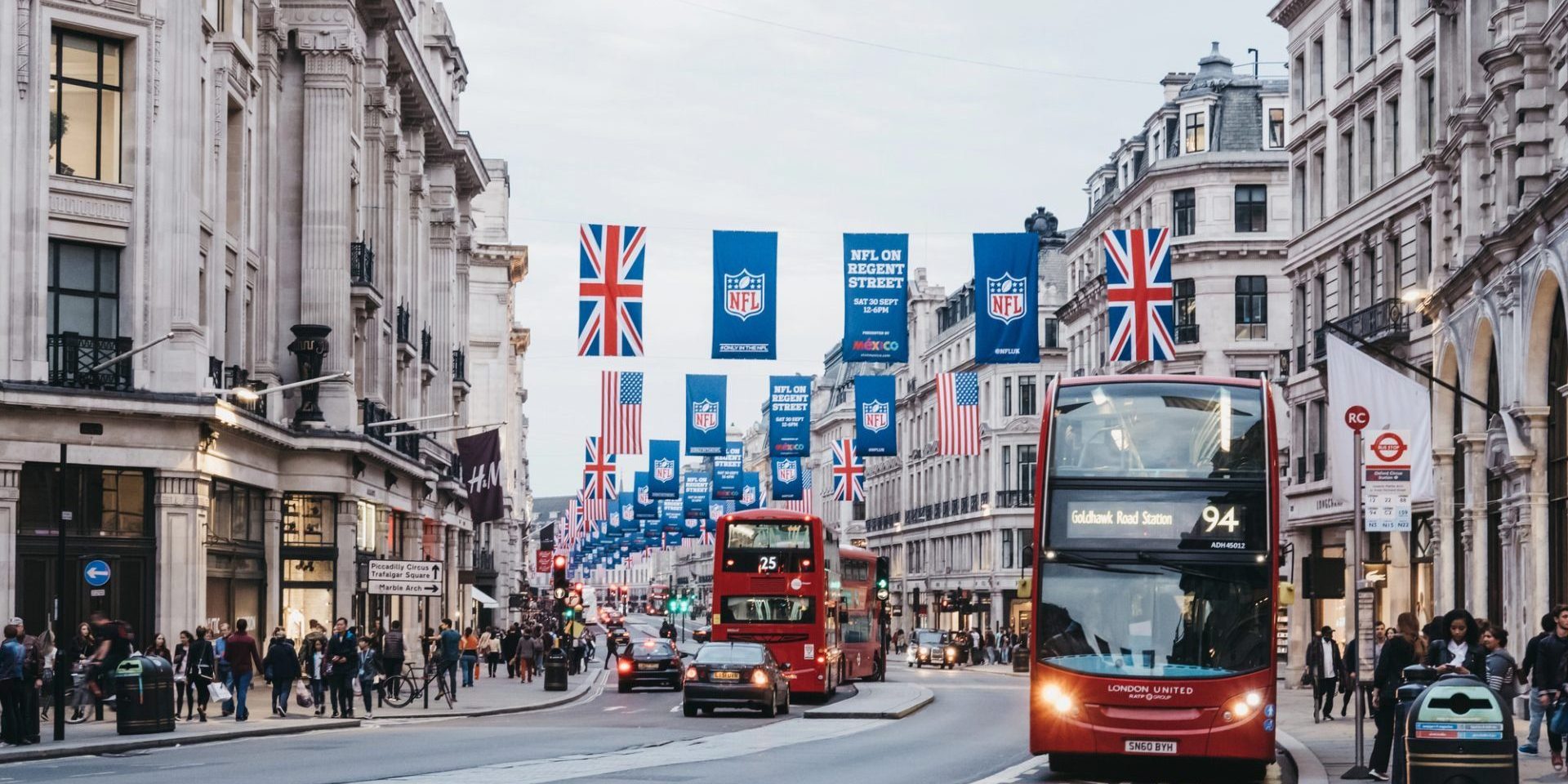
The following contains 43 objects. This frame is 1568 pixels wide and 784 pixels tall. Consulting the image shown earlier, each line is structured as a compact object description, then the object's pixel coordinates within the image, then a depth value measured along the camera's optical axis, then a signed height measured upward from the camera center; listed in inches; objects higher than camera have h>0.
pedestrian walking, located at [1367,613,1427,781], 886.4 -68.4
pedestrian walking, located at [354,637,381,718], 1619.1 -114.6
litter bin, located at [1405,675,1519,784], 670.5 -67.7
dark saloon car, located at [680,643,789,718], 1502.2 -110.6
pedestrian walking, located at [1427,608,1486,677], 944.9 -56.3
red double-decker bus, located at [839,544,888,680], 2115.0 -97.0
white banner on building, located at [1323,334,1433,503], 1047.0 +59.0
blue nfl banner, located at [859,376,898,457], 2527.1 +119.5
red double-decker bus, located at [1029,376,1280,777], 895.1 -23.7
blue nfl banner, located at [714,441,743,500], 3752.5 +68.6
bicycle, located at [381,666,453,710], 1674.5 -129.9
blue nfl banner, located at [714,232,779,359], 1630.2 +171.9
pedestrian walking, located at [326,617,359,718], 1465.3 -93.9
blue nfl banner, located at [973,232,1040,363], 1678.2 +177.3
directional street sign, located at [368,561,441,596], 1608.0 -42.5
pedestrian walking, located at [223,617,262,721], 1385.3 -87.9
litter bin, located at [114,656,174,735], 1186.0 -95.7
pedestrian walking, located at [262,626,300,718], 1421.0 -93.9
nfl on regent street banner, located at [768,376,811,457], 2714.1 +131.9
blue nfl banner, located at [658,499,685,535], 4431.6 +8.0
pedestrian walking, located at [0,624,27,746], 1073.5 -85.8
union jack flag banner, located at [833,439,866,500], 3652.3 +77.3
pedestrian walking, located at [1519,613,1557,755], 908.6 -73.6
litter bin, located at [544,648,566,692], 2053.4 -141.2
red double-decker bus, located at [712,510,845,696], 1781.5 -54.7
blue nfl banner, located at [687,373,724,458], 2529.5 +127.5
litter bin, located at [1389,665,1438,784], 775.7 -63.6
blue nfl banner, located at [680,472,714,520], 4133.9 +46.6
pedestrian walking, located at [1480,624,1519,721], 919.7 -60.9
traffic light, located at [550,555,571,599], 2324.1 -57.5
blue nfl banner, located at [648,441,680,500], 3368.6 +76.7
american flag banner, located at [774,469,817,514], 3804.6 +44.5
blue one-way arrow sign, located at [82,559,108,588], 1352.1 -31.9
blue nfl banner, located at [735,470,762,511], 3895.2 +59.9
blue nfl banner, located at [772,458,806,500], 3417.8 +63.0
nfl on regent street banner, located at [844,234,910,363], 1670.8 +176.8
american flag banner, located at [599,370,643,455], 2598.4 +130.5
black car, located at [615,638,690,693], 2117.4 -140.1
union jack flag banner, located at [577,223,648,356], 1625.2 +173.1
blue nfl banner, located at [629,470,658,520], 4224.9 +35.5
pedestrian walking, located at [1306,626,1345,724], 1421.0 -97.9
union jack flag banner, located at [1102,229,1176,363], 1831.9 +186.9
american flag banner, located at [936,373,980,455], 2842.0 +134.2
